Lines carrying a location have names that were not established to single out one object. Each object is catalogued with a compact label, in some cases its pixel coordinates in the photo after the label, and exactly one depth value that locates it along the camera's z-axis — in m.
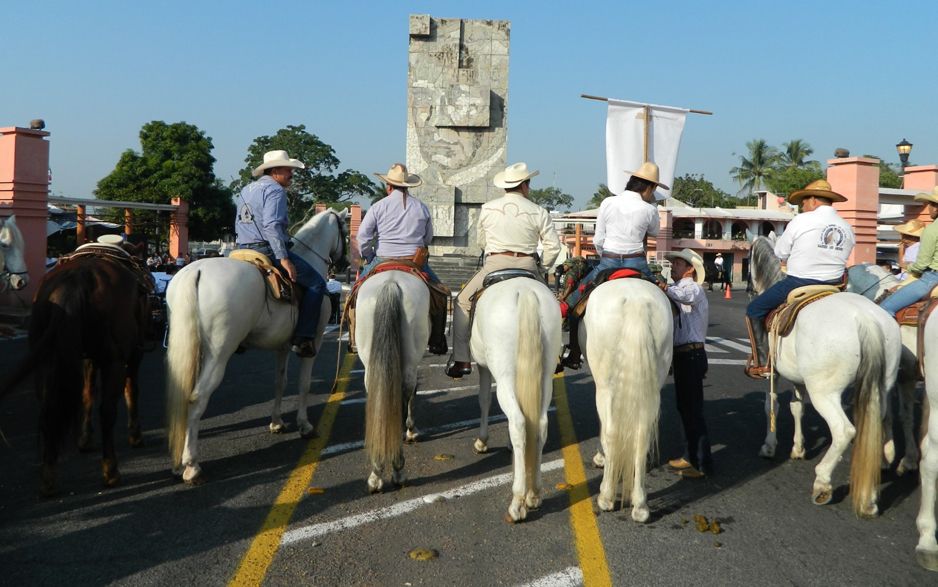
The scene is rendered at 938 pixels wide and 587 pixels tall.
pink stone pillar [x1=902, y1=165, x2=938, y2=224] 16.84
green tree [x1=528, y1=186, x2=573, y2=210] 94.47
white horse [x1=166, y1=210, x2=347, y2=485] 5.44
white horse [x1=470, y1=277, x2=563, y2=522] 4.83
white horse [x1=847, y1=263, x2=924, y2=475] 6.07
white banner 9.34
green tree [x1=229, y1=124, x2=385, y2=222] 60.81
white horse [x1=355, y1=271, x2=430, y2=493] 5.19
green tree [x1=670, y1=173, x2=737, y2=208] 69.06
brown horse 4.98
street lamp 18.03
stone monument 29.23
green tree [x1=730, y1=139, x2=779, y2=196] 71.00
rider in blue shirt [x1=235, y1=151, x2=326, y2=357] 6.45
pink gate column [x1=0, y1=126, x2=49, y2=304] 14.34
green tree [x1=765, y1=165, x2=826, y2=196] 53.88
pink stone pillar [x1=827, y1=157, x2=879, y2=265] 15.65
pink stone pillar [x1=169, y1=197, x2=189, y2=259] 28.59
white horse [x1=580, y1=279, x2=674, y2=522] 4.84
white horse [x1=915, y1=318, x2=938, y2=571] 4.41
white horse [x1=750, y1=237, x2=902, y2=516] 5.01
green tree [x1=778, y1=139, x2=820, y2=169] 70.50
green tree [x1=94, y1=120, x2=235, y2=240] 38.72
